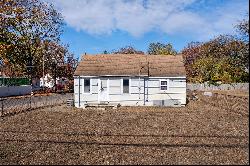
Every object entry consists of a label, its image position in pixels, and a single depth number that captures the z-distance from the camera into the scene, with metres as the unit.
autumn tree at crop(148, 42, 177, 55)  55.14
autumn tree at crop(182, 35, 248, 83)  30.58
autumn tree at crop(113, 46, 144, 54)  53.43
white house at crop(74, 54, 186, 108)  16.90
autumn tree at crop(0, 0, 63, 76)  26.15
